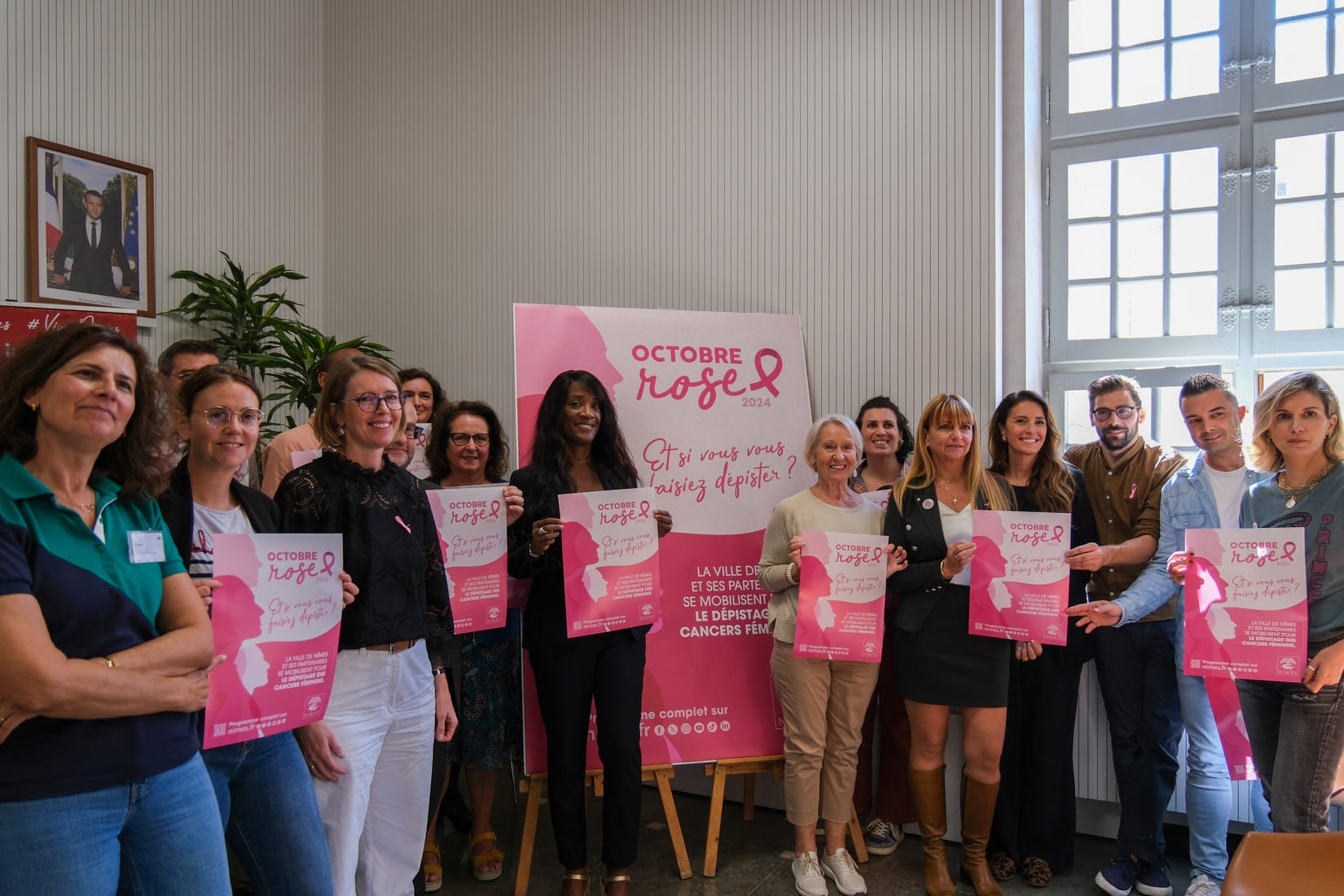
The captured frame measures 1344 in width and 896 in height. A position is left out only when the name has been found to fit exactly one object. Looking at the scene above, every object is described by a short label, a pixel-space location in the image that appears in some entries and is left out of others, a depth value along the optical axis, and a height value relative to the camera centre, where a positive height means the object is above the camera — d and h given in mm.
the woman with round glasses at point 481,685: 2953 -839
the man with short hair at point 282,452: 2777 -43
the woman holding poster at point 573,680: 2615 -725
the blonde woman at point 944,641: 2698 -629
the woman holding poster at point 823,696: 2826 -832
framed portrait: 3400 +847
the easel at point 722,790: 3008 -1214
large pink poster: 3100 -115
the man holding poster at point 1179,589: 2627 -415
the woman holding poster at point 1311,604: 2180 -422
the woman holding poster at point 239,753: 1692 -606
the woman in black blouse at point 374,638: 1936 -453
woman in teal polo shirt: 1241 -309
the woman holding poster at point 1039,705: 2852 -900
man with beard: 2785 -695
